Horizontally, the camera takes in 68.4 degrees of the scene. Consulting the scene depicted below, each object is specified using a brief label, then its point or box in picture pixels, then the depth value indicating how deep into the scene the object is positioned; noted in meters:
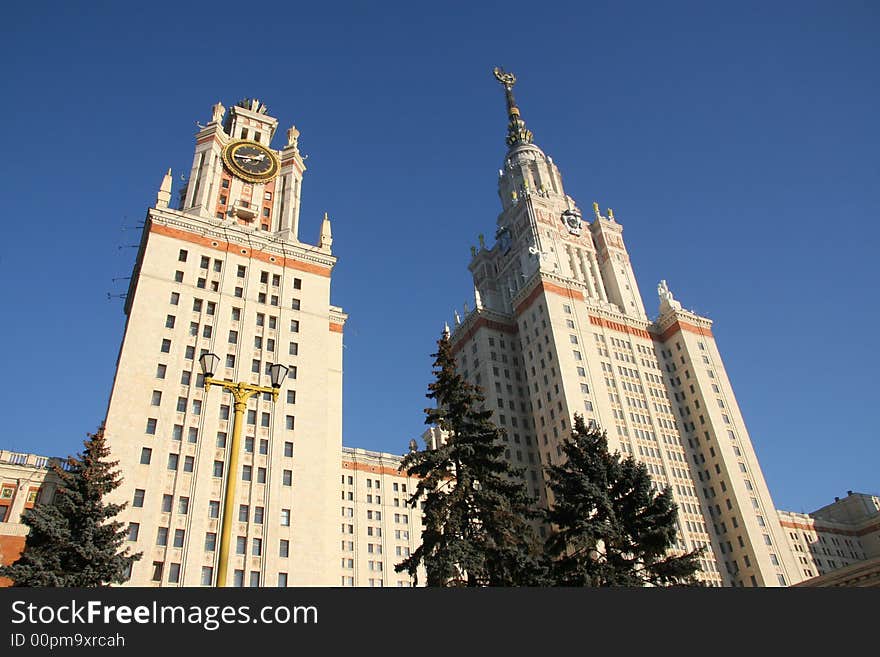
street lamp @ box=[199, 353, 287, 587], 18.47
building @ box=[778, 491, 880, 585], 123.75
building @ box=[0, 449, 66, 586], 52.97
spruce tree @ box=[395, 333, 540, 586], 28.56
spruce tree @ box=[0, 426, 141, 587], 29.47
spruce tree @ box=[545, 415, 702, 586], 31.58
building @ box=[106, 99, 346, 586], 48.31
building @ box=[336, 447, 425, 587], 95.50
